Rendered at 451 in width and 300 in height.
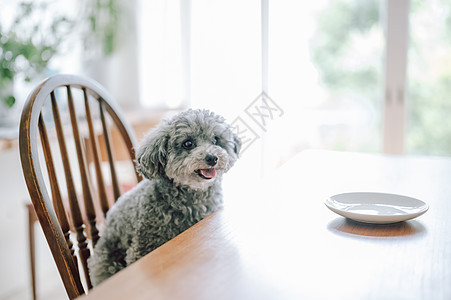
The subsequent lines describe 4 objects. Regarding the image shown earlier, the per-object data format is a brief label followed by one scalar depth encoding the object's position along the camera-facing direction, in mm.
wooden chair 996
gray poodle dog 1094
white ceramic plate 903
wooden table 652
